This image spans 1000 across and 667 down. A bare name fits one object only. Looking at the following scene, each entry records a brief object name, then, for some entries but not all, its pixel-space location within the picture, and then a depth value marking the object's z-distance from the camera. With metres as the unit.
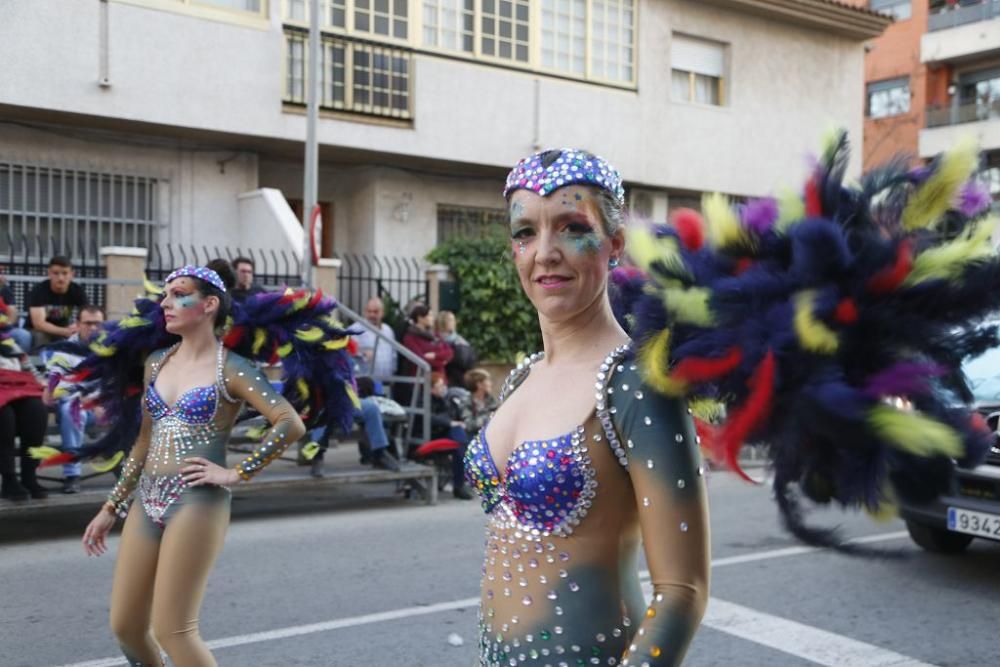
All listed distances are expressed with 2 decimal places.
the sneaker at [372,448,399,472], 10.34
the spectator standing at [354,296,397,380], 11.74
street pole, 13.48
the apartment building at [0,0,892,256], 14.09
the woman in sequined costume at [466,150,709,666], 1.98
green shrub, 16.08
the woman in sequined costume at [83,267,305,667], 3.81
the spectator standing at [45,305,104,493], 8.83
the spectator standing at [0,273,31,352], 8.68
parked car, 6.54
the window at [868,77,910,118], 33.41
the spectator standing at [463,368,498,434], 11.28
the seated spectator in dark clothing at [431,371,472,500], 10.83
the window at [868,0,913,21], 33.53
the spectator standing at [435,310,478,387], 12.00
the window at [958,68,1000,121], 30.52
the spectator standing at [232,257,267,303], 10.64
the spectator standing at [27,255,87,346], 10.13
